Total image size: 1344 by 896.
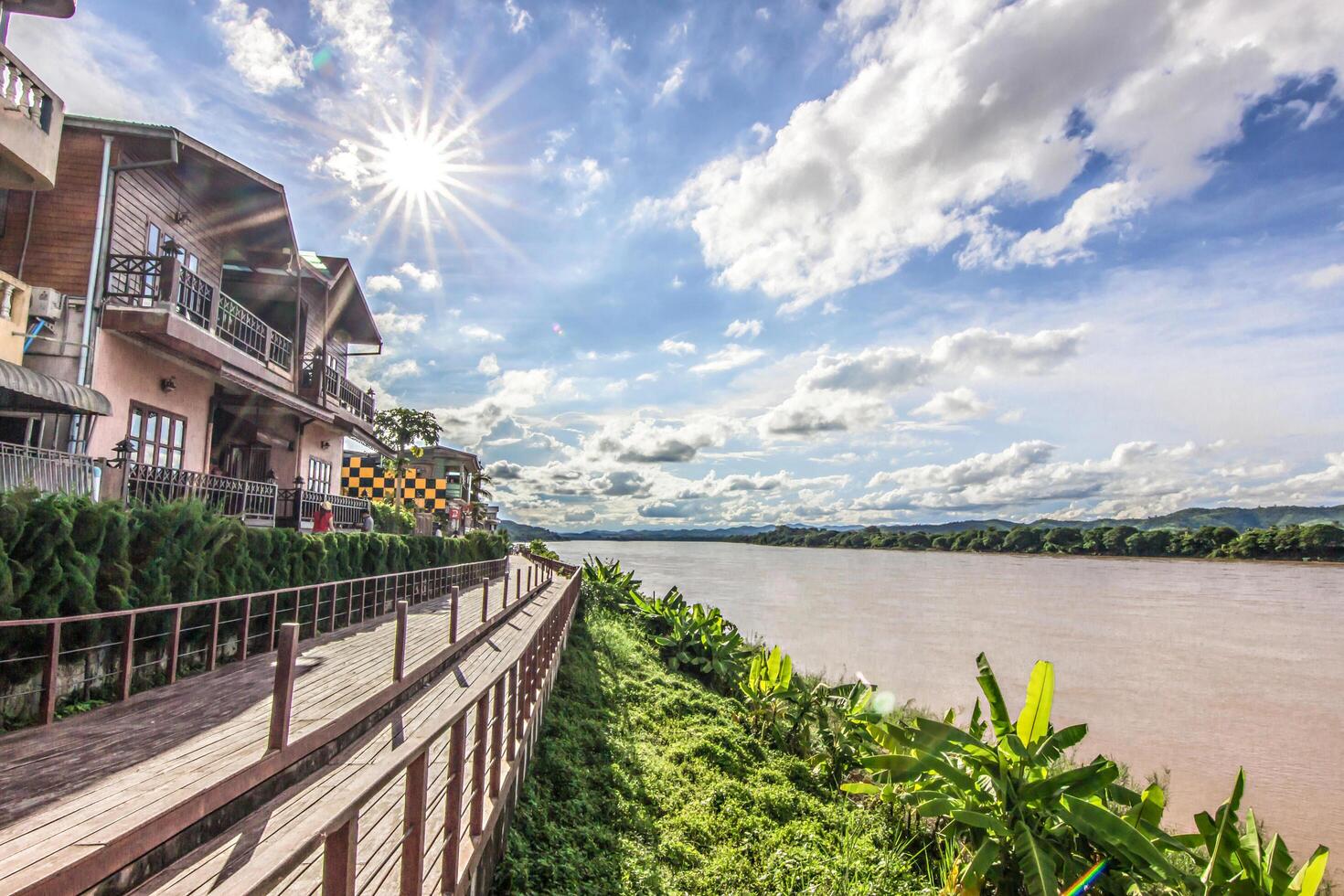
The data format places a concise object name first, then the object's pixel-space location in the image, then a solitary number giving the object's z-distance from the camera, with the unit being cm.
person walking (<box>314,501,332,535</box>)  1528
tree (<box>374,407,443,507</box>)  4897
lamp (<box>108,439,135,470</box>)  958
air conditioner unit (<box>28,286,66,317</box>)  981
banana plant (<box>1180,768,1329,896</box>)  451
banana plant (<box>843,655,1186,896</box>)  485
